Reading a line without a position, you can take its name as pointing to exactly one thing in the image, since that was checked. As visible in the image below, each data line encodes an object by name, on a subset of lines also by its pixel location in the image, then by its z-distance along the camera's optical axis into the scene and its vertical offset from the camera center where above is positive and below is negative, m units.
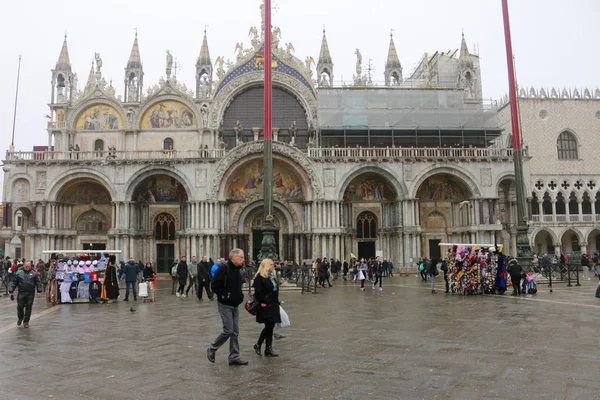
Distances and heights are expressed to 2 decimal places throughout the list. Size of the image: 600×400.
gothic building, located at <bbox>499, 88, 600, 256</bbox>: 45.44 +6.91
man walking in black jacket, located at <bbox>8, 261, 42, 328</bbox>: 12.65 -0.83
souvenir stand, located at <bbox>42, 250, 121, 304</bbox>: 19.06 -1.02
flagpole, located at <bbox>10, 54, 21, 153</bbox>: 41.02 +12.30
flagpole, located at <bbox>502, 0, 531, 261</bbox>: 24.25 +4.81
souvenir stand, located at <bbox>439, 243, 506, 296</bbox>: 19.25 -0.96
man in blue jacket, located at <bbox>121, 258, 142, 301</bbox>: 19.21 -0.73
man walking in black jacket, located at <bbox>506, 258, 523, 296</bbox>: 18.55 -1.03
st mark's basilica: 36.12 +5.96
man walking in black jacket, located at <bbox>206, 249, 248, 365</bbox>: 8.00 -0.83
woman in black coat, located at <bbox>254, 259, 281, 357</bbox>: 8.41 -0.84
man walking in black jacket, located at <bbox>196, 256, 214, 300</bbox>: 19.06 -0.96
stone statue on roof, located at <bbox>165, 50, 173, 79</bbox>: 40.25 +15.07
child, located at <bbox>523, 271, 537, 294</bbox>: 18.92 -1.49
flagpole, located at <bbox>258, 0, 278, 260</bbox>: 22.80 +4.07
